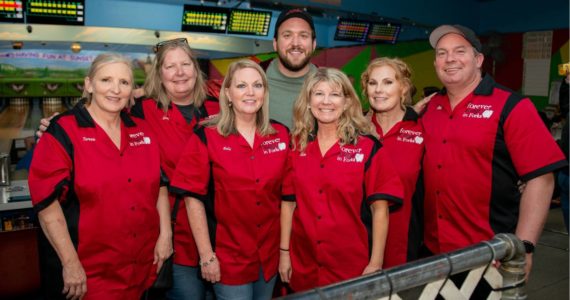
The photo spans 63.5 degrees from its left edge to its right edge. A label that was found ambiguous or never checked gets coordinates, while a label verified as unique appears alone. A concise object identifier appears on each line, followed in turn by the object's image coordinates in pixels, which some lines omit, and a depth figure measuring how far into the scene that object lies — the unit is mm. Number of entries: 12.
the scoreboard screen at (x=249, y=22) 7773
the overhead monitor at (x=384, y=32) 9203
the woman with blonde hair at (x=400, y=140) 2182
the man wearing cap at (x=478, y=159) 1915
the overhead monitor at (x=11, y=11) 6148
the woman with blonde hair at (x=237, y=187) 2062
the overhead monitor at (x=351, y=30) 8805
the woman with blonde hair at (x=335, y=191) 1997
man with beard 2707
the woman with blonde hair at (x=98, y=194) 1828
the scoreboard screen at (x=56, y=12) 6270
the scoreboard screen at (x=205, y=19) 7398
